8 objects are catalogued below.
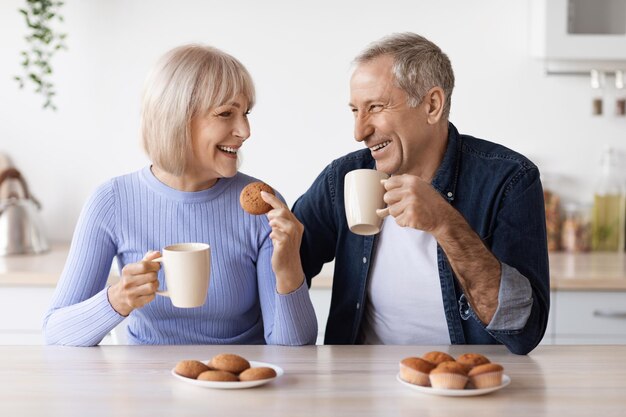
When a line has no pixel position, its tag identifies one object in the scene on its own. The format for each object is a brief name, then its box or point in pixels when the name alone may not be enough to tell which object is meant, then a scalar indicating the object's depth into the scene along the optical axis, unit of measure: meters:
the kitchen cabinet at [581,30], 3.05
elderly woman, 1.90
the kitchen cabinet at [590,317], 2.80
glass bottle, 3.28
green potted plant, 3.22
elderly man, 1.92
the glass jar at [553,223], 3.30
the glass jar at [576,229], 3.27
